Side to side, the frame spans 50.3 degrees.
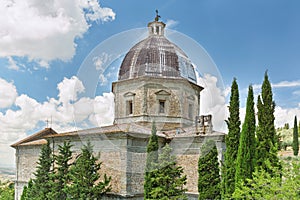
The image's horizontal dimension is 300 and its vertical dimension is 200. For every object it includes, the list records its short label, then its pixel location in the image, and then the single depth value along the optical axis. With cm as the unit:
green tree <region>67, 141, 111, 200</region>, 1532
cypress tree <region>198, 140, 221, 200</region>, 1482
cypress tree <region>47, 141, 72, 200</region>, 1706
